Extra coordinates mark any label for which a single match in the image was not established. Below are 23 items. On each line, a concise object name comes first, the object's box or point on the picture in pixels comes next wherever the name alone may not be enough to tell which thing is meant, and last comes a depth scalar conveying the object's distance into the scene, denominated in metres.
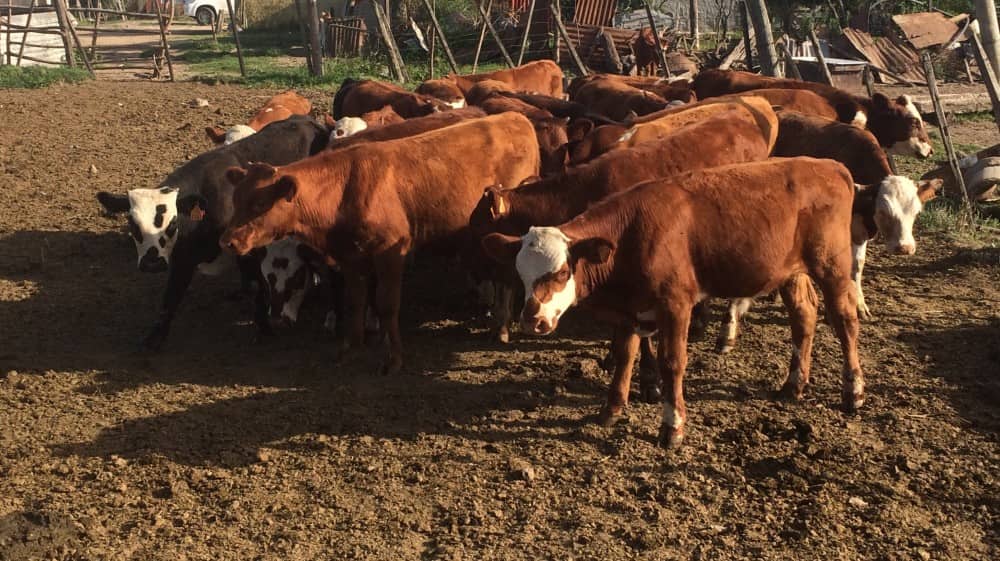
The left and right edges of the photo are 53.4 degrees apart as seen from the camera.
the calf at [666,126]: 8.89
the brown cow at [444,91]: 13.46
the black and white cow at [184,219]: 8.57
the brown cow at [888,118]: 11.34
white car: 40.97
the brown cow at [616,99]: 12.24
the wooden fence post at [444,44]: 20.31
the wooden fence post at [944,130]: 11.14
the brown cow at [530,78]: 15.66
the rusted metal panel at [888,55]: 23.48
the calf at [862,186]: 7.40
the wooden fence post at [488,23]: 20.50
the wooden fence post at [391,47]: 21.48
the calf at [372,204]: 7.43
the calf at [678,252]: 5.96
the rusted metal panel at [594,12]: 28.84
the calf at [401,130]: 9.14
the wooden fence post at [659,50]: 20.25
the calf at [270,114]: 11.45
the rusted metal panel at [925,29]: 11.36
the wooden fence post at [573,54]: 19.99
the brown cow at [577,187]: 7.45
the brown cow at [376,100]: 12.03
